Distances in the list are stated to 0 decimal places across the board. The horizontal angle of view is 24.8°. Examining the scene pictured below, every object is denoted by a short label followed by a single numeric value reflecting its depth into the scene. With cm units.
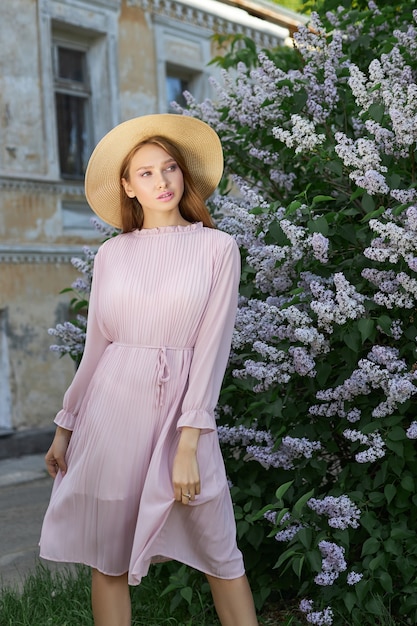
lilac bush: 340
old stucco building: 1102
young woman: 283
